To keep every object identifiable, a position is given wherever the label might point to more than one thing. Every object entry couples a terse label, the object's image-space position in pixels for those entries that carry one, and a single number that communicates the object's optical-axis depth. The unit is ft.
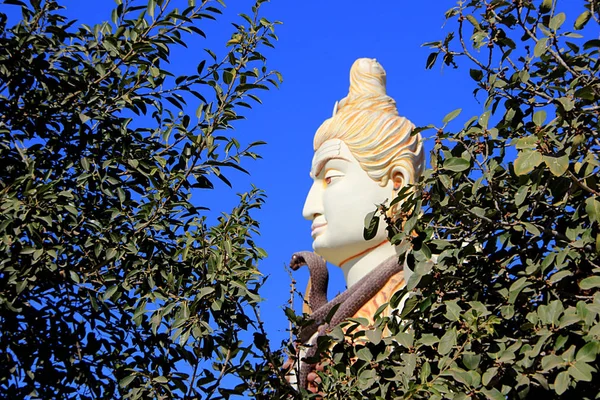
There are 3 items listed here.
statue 37.91
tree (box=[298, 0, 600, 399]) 20.89
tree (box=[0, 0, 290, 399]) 25.38
